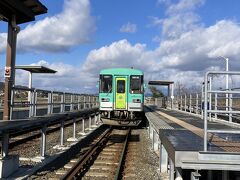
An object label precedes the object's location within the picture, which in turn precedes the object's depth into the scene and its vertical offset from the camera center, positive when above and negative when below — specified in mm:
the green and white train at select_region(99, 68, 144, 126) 22891 +532
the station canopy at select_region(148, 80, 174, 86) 34919 +2051
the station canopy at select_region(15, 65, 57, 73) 20050 +1829
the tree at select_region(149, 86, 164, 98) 72850 +2515
